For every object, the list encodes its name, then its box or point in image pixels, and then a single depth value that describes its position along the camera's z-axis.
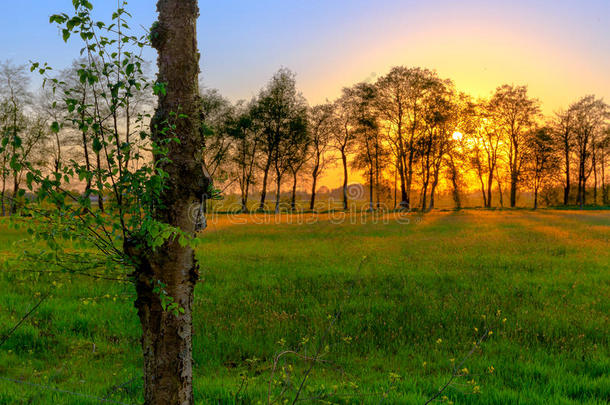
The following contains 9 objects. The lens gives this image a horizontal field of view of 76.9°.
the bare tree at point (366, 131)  59.62
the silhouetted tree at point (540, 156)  66.50
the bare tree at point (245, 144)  61.78
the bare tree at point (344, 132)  64.38
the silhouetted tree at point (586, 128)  66.12
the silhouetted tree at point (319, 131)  68.31
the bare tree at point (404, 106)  55.72
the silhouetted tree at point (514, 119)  64.44
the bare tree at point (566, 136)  67.00
